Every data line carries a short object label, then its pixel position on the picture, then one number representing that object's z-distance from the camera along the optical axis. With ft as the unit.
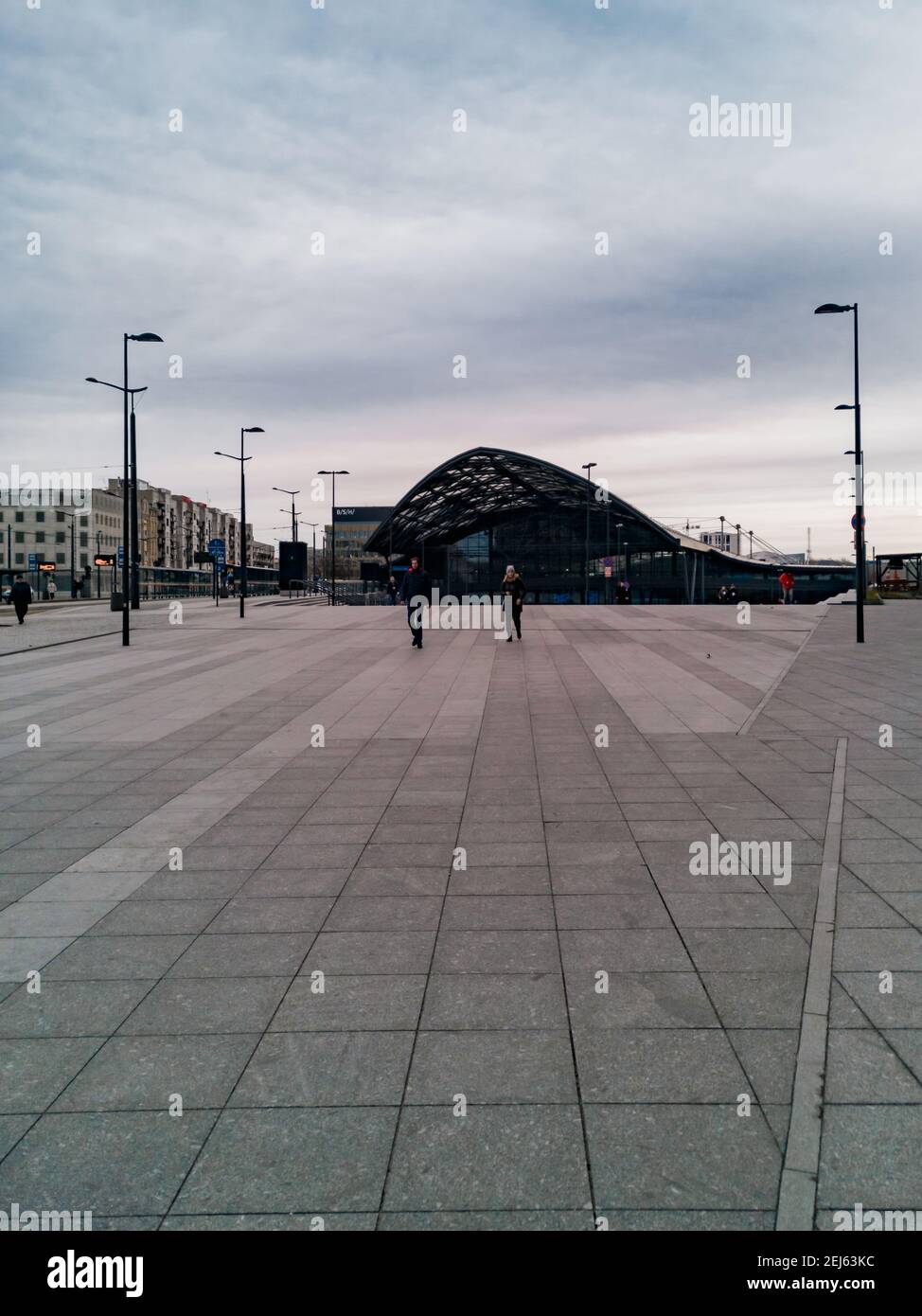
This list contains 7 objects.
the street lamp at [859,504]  64.90
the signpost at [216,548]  194.49
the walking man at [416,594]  67.00
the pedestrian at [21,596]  104.94
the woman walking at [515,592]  72.08
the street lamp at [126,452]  76.27
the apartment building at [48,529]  412.16
